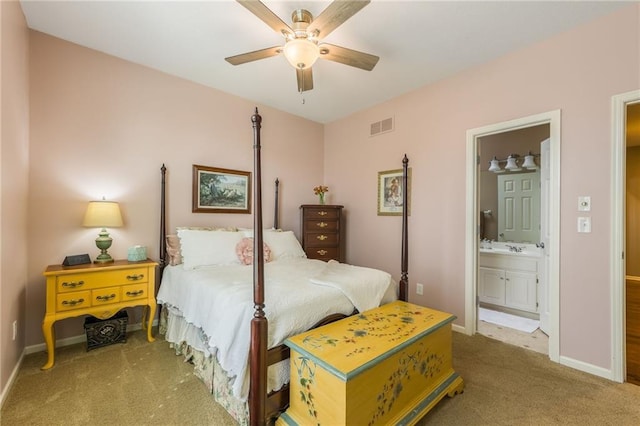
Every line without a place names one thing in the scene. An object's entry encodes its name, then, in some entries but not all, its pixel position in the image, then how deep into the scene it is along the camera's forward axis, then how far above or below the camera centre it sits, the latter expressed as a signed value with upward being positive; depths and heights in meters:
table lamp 2.49 -0.06
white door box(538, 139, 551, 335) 2.92 -0.25
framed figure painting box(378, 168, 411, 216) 3.62 +0.28
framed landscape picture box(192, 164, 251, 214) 3.37 +0.28
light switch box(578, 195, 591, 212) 2.23 +0.08
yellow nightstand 2.19 -0.67
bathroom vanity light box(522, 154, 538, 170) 3.85 +0.71
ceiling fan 1.69 +1.23
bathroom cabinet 3.41 -0.88
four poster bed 1.57 -0.63
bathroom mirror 3.93 +0.32
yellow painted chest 1.36 -0.87
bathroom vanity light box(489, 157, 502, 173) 4.15 +0.71
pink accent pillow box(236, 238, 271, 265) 2.92 -0.41
